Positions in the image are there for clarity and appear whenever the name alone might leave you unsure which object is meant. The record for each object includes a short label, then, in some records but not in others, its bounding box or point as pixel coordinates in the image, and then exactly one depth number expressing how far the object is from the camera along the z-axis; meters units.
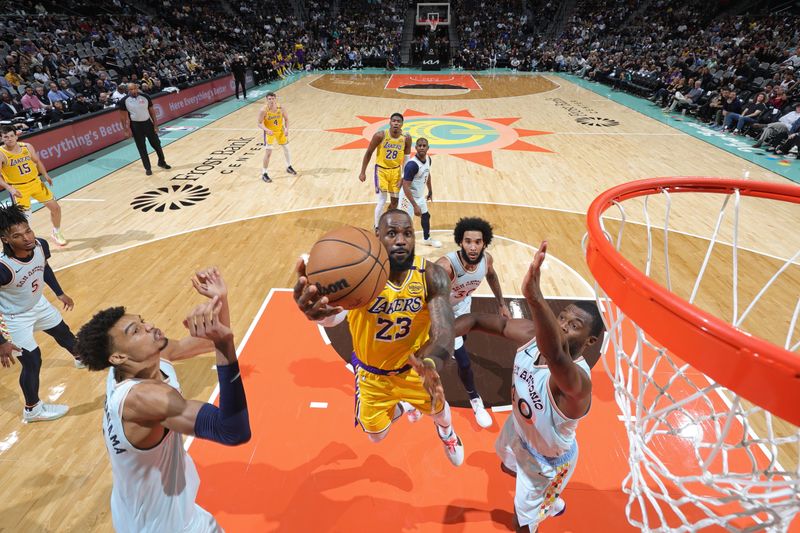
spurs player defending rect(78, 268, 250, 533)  1.83
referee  9.45
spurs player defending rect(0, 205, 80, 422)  3.56
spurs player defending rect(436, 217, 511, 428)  3.82
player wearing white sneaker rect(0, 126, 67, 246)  6.22
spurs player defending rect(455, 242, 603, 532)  2.33
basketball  2.34
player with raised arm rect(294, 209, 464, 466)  2.85
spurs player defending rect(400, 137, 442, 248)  6.22
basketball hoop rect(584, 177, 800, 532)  1.41
